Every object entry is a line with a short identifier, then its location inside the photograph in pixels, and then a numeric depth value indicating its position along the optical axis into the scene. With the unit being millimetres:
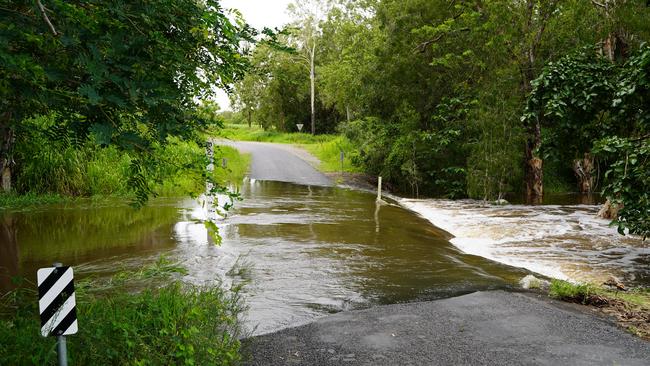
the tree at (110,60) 3062
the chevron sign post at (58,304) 4062
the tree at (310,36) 55406
